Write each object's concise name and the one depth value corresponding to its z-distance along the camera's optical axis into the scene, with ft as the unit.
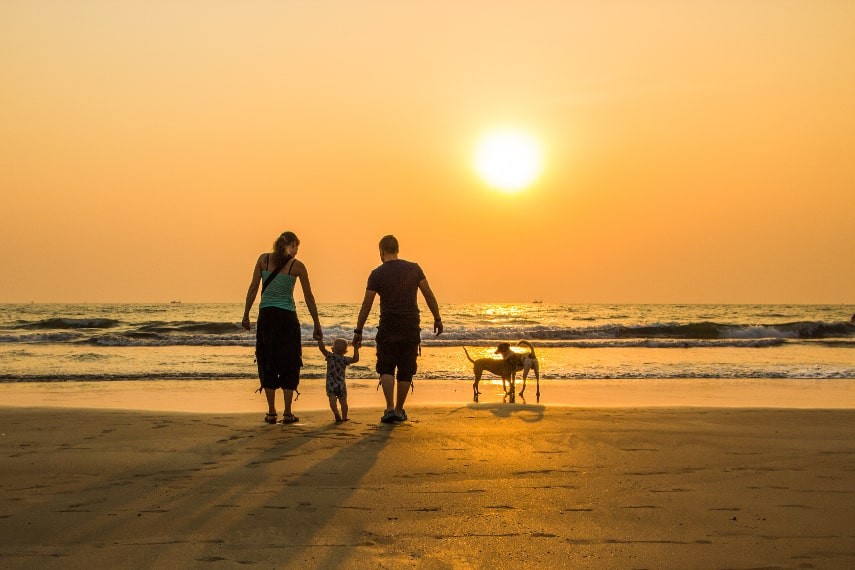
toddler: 28.43
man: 27.84
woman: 27.37
